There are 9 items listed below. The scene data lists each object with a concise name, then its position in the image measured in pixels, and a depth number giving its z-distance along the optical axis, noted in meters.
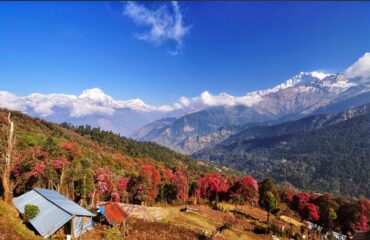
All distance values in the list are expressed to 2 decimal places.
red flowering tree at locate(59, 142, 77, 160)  93.12
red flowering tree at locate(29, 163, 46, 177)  67.01
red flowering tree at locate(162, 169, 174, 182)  124.51
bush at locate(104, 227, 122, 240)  35.46
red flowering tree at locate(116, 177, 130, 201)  90.33
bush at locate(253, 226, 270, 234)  73.85
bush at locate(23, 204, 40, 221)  40.66
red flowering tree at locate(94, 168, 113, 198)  84.81
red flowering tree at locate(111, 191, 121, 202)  85.19
